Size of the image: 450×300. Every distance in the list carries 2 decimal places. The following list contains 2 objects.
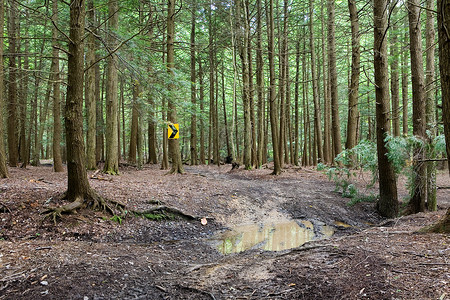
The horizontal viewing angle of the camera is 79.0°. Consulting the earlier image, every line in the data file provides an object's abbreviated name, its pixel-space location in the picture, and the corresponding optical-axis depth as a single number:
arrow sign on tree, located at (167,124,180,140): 11.20
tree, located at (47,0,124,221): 5.68
